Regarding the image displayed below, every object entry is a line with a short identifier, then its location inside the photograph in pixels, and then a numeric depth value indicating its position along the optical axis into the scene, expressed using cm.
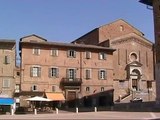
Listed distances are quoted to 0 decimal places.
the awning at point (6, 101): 3438
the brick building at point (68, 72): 3992
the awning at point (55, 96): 3882
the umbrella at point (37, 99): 3527
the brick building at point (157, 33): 3541
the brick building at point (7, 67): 3801
